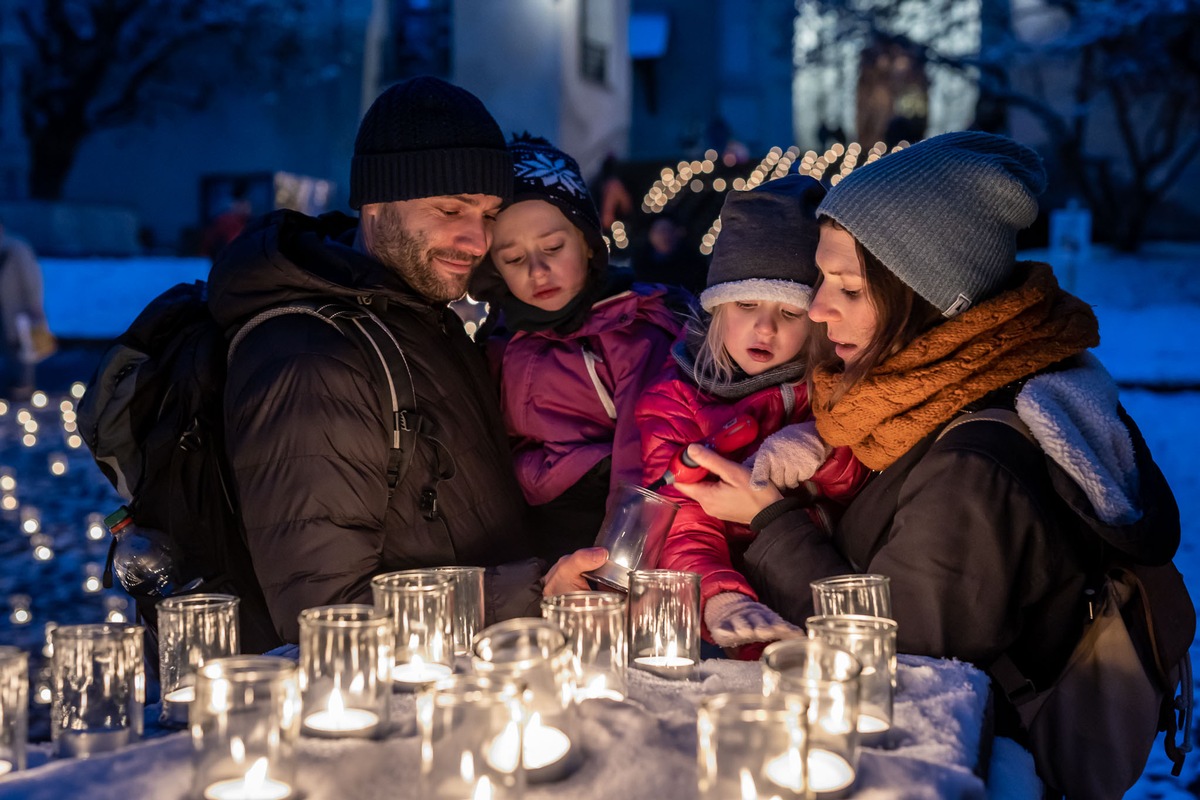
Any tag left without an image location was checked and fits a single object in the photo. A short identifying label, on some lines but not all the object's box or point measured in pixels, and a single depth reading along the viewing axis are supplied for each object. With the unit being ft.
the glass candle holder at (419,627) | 6.66
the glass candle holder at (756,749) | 4.76
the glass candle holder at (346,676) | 5.80
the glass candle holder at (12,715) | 5.65
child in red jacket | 10.58
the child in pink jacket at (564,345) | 11.63
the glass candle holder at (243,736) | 5.05
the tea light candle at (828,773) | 5.20
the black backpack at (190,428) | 9.43
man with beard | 8.82
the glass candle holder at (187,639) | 6.82
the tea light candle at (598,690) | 6.34
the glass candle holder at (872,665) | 6.02
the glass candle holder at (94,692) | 5.98
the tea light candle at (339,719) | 5.79
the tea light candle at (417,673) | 6.63
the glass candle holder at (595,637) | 6.45
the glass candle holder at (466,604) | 7.19
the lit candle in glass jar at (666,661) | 6.98
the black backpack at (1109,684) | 7.72
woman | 7.55
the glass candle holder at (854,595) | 7.02
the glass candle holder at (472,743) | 4.83
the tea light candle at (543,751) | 5.35
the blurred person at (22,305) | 39.27
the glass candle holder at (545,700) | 5.38
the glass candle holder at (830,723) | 5.26
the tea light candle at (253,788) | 5.08
